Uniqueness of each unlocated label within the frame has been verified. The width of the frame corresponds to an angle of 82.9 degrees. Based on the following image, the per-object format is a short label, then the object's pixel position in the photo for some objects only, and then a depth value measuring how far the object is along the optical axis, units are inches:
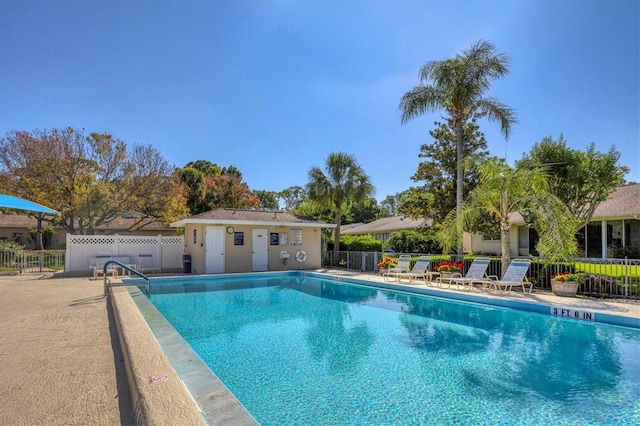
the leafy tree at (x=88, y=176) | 810.2
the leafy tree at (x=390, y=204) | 2711.6
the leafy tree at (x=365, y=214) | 2133.4
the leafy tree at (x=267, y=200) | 2090.7
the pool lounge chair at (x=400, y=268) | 595.5
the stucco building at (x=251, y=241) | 697.0
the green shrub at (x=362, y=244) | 893.2
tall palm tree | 606.5
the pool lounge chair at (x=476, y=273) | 464.1
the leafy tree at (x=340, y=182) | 855.7
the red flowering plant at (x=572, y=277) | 415.5
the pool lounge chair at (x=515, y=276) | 440.1
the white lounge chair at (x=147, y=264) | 708.0
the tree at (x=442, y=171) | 741.9
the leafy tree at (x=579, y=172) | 600.4
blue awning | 315.8
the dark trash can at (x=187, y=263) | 705.0
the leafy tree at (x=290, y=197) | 2057.2
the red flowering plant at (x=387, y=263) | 648.4
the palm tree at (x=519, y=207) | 413.7
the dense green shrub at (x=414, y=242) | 927.7
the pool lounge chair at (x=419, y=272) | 545.5
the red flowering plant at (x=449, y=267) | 538.6
